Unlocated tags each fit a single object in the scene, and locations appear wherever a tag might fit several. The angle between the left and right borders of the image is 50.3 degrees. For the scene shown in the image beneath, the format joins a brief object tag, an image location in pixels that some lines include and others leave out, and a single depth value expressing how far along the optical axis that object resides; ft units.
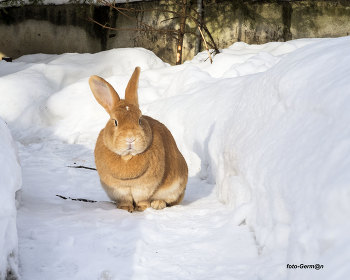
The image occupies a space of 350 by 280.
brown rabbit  8.89
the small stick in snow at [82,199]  11.06
